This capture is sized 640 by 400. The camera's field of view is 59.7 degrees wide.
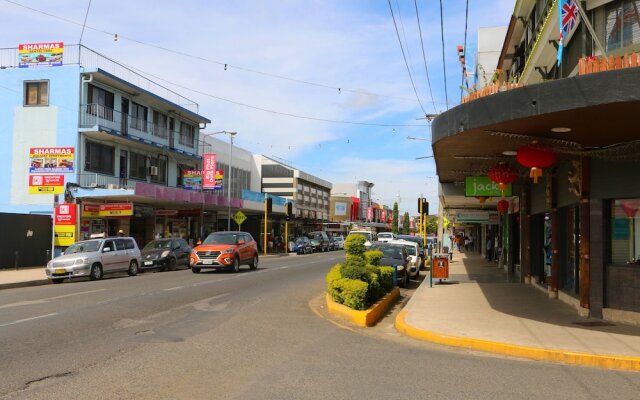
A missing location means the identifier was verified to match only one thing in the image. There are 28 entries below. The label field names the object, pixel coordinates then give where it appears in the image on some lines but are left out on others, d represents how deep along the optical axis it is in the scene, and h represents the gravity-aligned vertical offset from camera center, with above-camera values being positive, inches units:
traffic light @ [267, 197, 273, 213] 1785.2 +62.9
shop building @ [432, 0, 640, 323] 317.4 +62.5
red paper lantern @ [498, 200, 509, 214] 932.0 +34.0
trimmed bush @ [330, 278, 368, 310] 467.8 -58.2
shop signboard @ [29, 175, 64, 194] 936.3 +63.0
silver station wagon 776.3 -55.5
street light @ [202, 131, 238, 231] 1565.0 +252.5
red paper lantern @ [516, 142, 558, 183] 407.5 +51.6
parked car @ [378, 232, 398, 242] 1966.7 -36.7
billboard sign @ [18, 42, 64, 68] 1202.0 +363.5
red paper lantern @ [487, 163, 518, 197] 512.7 +48.9
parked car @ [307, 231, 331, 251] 2138.3 -60.0
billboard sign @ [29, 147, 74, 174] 1027.3 +114.3
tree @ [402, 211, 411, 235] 5741.6 +11.5
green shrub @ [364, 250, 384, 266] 585.5 -34.3
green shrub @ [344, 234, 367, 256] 537.6 -19.8
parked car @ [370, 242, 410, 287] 770.2 -47.9
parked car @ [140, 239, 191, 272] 1004.6 -59.0
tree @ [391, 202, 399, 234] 5344.5 +49.6
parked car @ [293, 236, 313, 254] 1954.1 -77.7
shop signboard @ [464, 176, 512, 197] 628.1 +44.2
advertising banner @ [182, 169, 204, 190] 1540.4 +120.1
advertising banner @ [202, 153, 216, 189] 1517.0 +140.7
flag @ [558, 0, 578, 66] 557.9 +211.3
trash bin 743.7 -57.2
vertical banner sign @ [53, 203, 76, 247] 996.6 -4.6
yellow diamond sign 1531.7 +17.4
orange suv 885.8 -47.6
